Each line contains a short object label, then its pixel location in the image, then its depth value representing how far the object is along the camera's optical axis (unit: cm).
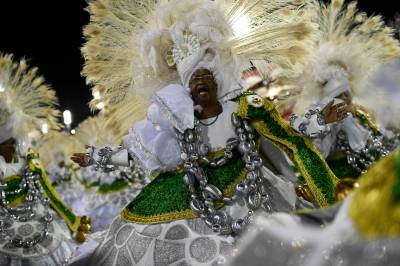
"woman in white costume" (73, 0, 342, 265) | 311
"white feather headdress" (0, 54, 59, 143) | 543
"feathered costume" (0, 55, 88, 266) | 506
